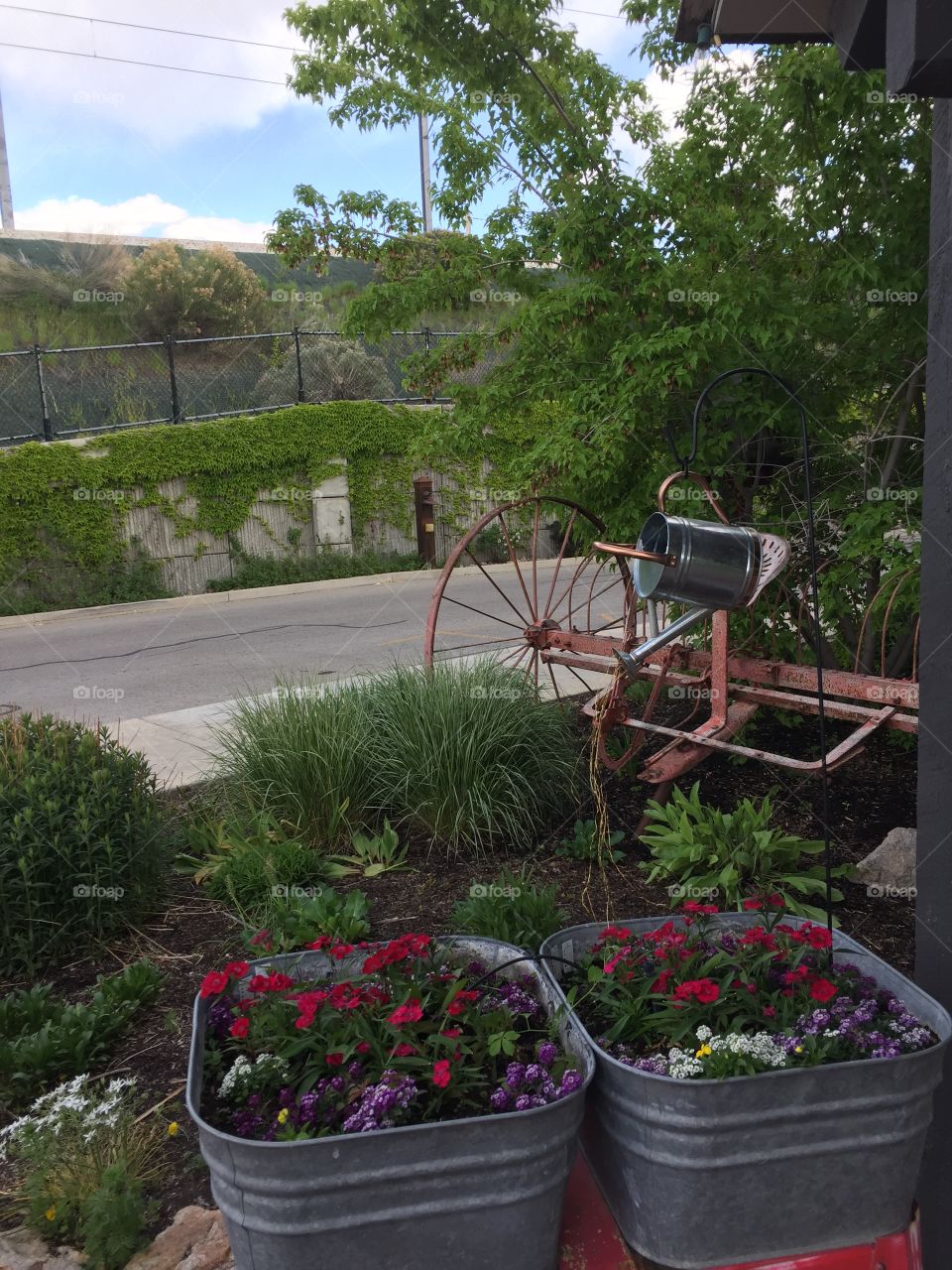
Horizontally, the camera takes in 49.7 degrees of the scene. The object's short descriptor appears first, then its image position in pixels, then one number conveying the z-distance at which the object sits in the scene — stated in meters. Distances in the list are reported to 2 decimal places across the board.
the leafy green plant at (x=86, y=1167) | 2.15
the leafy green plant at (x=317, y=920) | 3.11
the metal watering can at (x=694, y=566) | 2.40
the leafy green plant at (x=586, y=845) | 4.10
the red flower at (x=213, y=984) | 2.19
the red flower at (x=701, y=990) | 2.00
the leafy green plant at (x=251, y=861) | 3.75
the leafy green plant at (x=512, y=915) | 3.09
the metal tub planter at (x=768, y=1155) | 1.85
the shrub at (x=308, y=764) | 4.25
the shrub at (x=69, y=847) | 3.41
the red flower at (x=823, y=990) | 2.05
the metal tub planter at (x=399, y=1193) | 1.72
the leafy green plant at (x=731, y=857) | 3.69
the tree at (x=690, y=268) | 4.64
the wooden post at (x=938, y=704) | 2.01
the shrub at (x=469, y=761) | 4.25
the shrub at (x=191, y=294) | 21.64
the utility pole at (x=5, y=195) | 21.36
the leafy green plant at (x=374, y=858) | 4.02
